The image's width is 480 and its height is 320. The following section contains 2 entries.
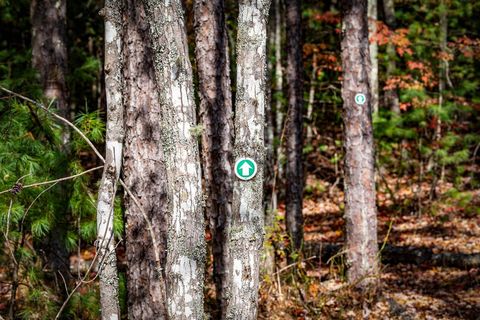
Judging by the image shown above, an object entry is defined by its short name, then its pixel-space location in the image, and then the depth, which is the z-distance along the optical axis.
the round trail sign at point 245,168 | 6.95
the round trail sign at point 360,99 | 12.78
